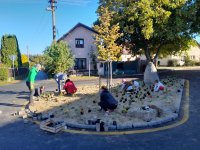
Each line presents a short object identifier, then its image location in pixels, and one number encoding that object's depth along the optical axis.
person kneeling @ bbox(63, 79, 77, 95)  8.50
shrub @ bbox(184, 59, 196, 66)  33.92
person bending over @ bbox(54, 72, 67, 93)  9.17
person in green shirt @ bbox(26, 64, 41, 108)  7.06
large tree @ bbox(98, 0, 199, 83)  13.73
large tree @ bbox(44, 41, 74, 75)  18.95
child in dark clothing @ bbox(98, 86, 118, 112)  5.84
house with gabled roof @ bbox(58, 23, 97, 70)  23.45
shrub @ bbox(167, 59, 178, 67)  34.53
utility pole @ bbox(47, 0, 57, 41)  21.21
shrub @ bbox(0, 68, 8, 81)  17.91
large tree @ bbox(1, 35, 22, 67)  23.35
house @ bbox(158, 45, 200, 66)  35.89
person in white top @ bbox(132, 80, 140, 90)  9.23
